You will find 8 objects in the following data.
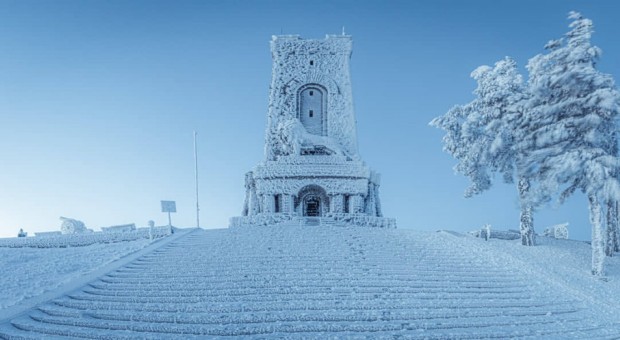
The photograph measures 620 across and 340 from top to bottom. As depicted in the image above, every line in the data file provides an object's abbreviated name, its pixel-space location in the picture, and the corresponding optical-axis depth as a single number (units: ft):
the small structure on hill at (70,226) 97.81
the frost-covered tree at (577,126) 50.88
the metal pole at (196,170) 88.73
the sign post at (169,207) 69.69
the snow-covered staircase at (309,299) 31.22
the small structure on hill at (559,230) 104.88
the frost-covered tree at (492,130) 64.90
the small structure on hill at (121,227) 93.20
